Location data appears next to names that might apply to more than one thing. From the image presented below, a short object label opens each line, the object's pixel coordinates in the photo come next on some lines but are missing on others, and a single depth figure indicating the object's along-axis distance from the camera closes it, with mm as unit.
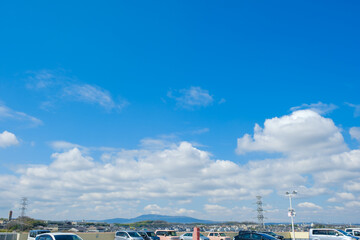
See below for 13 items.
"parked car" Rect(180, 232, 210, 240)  35753
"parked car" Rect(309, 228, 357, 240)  28566
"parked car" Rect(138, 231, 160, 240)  31284
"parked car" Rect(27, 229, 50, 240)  29341
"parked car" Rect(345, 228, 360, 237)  34250
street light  34750
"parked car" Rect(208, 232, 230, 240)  35903
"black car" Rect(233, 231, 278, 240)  24056
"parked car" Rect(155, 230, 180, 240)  35362
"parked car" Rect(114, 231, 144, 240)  27953
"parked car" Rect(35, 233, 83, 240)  15350
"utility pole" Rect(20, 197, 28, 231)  91431
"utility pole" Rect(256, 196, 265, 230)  75975
